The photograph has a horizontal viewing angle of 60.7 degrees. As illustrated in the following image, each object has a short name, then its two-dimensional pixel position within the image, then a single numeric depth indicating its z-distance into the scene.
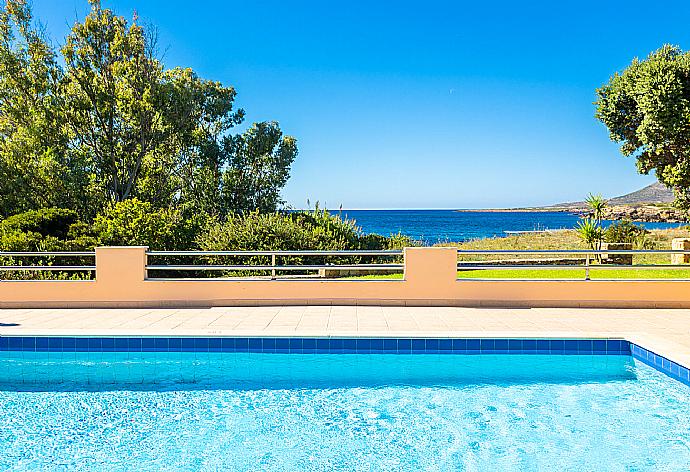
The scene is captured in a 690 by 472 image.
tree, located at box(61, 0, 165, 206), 18.53
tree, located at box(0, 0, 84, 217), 17.33
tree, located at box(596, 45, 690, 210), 14.09
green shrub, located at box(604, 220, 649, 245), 17.55
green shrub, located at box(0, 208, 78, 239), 14.44
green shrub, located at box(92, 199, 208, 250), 15.23
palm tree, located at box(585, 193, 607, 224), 17.13
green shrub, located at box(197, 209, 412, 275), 14.89
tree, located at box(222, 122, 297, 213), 21.50
